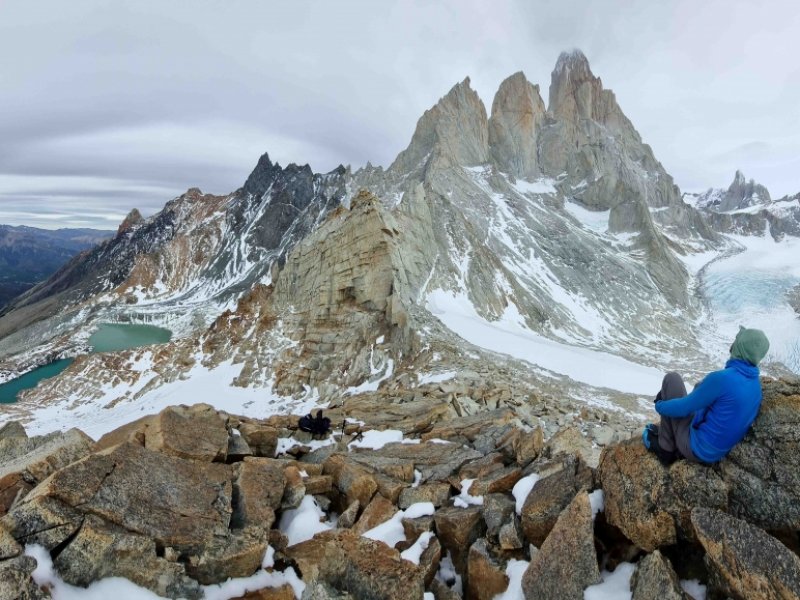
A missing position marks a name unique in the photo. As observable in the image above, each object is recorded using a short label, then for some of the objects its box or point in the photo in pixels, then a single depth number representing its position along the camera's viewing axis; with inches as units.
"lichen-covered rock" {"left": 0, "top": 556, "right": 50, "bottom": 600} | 174.7
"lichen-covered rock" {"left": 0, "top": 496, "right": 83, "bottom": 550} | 203.9
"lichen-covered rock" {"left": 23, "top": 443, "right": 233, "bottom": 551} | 229.1
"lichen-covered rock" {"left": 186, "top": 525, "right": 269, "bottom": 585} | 228.8
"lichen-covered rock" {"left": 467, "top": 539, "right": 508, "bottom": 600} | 234.4
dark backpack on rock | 456.8
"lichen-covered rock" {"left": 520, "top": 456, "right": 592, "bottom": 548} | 247.8
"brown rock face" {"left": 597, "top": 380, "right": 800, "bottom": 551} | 201.2
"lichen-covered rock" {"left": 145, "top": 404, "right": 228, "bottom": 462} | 320.5
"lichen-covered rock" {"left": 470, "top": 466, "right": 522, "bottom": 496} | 306.2
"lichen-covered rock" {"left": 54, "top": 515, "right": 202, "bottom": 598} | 204.2
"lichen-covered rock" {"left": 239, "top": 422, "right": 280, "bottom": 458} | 410.1
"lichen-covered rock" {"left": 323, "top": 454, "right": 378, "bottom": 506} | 324.8
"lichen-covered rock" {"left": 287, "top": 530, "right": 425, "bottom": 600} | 223.4
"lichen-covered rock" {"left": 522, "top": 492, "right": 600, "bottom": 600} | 209.8
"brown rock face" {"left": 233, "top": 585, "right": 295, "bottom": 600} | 227.1
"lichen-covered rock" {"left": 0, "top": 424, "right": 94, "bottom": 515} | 262.1
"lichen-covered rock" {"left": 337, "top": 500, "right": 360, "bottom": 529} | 299.1
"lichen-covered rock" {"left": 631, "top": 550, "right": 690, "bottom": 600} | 182.7
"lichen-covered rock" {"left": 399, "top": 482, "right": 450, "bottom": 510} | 312.8
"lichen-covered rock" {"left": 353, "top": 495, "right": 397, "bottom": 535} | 290.7
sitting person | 197.8
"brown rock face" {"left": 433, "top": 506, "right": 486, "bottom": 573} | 266.5
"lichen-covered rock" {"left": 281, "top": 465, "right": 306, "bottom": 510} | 310.2
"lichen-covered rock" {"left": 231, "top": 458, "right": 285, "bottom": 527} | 277.3
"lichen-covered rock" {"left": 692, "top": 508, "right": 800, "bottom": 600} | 163.9
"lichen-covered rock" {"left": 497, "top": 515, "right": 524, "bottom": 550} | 248.8
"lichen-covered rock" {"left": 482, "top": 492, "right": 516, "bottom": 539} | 266.4
